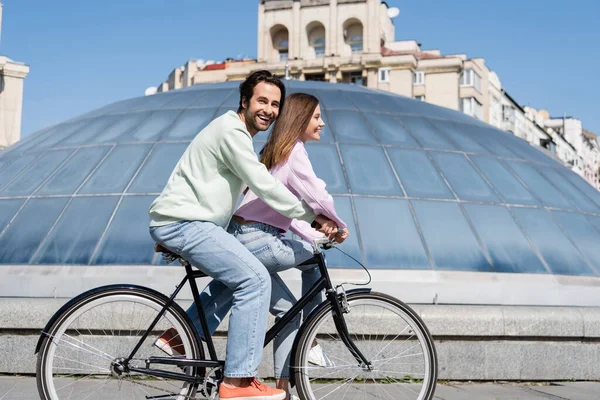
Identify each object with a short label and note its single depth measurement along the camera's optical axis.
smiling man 3.66
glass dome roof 9.45
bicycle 3.72
